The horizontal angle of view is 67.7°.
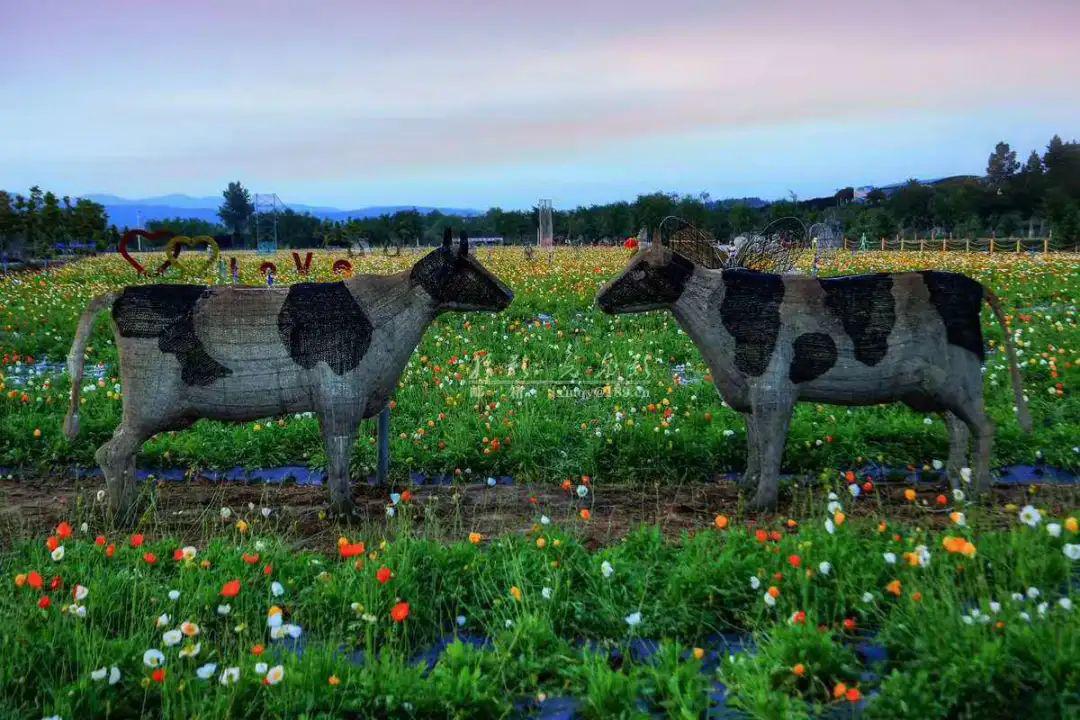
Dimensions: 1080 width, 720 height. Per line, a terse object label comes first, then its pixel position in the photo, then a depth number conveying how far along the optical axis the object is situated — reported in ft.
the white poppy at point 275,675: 10.41
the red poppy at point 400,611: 11.68
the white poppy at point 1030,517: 12.83
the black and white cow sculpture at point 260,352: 18.75
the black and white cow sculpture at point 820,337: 19.07
